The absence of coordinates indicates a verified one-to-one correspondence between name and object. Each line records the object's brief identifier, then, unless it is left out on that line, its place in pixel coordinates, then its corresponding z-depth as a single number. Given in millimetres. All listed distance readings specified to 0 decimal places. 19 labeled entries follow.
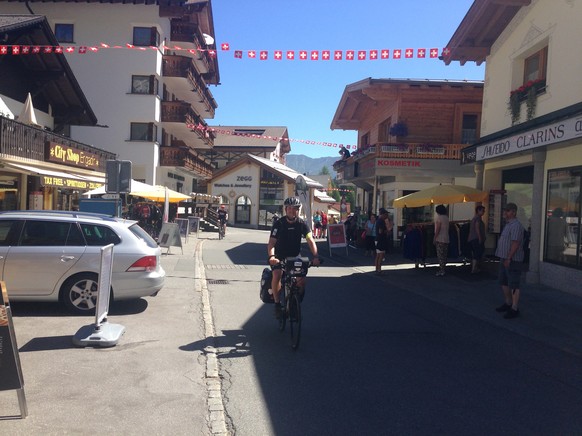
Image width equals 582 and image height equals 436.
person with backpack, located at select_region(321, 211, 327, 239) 34281
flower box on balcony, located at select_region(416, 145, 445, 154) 21453
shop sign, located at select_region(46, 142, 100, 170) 16562
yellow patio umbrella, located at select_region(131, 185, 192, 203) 19248
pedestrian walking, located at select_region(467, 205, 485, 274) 12859
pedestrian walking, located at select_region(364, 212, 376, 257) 19391
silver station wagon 7543
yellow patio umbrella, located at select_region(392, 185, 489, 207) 14062
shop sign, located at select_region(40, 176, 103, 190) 14008
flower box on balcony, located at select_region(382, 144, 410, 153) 21645
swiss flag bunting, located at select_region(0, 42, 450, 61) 14507
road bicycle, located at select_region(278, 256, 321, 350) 6297
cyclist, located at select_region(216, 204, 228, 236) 29625
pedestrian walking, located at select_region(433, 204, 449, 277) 13273
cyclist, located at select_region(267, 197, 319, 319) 6879
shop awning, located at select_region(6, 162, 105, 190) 13772
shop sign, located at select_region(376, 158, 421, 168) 21750
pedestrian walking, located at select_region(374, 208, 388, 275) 13477
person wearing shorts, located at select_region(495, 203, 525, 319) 8156
